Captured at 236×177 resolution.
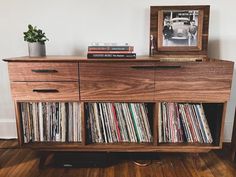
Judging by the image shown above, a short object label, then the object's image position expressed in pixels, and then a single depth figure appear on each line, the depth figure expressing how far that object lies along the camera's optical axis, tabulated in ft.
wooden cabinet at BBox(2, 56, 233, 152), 4.01
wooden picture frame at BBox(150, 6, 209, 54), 4.82
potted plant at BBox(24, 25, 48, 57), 4.58
